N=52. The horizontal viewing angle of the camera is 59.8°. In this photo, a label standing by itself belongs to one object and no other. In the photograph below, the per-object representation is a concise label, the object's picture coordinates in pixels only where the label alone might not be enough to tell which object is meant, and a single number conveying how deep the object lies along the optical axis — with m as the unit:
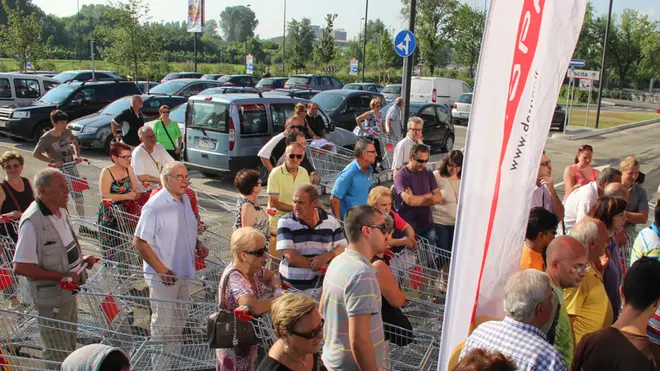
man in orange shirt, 4.20
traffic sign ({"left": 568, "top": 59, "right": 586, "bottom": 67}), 25.12
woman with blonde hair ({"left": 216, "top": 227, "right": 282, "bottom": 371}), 3.67
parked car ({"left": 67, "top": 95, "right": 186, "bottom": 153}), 14.88
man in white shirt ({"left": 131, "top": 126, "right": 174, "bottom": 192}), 7.11
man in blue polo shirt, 6.20
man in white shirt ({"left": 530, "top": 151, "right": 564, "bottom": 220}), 6.50
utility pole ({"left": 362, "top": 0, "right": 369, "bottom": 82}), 46.98
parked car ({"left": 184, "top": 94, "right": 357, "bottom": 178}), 11.23
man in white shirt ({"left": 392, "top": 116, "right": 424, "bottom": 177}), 8.48
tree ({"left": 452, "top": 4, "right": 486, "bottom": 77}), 56.06
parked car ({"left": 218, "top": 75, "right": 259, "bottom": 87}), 31.72
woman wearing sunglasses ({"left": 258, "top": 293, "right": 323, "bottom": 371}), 2.92
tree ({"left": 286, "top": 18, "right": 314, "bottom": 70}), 59.81
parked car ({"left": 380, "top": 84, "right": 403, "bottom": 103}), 30.86
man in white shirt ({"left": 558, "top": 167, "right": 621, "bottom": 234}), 6.18
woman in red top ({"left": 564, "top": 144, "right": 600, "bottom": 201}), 7.71
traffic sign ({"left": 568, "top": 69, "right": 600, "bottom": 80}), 24.94
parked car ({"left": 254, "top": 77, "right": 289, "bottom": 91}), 31.86
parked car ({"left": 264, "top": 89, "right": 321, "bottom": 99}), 21.39
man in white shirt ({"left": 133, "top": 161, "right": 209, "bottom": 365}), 4.62
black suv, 16.16
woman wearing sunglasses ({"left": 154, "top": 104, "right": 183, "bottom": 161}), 10.22
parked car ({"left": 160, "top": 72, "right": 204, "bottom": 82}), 33.16
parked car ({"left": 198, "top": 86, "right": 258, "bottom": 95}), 18.40
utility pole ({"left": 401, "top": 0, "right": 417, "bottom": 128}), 12.24
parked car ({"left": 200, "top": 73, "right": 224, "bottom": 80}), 34.81
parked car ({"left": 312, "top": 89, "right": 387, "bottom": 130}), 17.25
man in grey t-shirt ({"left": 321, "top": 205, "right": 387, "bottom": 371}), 3.21
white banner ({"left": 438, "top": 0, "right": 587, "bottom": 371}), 2.59
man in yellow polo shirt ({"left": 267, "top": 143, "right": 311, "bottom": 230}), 6.06
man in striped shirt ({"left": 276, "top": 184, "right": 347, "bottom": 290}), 4.66
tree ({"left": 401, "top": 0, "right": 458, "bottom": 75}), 57.25
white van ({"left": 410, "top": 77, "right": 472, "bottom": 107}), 29.28
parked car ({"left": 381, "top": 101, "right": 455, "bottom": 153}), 16.94
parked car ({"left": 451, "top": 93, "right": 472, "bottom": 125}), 27.21
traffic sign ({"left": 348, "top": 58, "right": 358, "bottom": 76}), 38.37
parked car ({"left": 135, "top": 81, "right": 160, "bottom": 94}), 30.26
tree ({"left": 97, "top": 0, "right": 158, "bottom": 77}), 26.66
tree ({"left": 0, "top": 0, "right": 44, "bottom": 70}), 29.77
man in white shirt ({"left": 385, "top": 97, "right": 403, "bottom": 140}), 12.95
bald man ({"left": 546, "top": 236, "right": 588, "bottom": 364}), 3.43
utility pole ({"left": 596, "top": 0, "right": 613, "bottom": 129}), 26.70
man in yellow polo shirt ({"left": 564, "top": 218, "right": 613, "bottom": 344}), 3.75
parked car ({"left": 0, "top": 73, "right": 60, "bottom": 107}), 18.39
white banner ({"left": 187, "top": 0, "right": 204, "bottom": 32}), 34.53
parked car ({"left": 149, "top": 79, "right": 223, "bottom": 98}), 21.84
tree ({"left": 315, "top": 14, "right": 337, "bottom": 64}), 50.44
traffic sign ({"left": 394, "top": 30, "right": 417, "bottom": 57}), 11.91
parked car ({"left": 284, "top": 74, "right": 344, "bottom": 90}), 30.08
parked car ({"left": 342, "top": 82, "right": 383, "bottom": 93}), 30.39
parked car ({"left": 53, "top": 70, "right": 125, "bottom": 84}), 28.06
